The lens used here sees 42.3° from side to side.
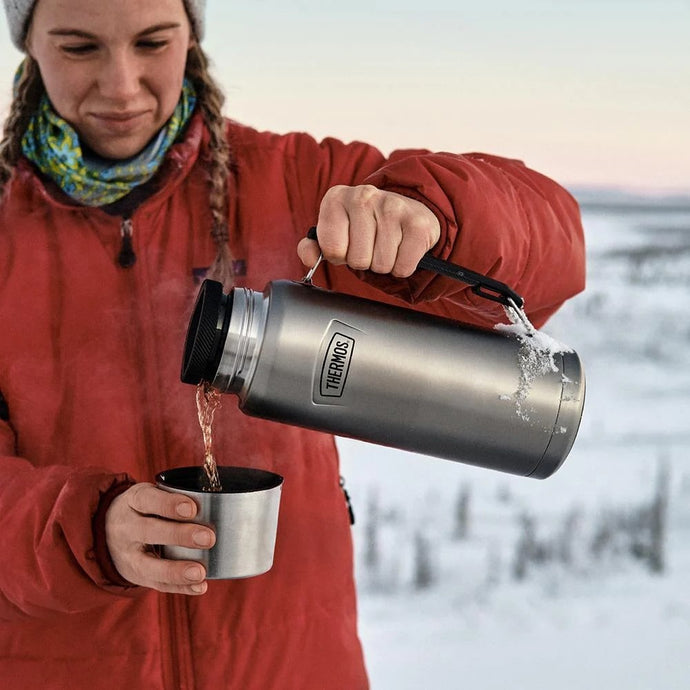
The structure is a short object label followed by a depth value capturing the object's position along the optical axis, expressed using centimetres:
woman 97
